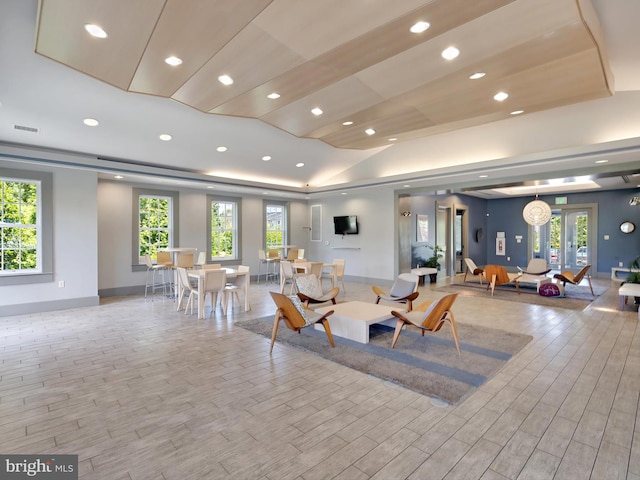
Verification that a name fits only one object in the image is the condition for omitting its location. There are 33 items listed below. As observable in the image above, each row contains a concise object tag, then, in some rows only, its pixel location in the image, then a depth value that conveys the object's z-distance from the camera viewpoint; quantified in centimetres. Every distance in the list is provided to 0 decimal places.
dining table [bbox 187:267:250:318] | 559
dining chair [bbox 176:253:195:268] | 714
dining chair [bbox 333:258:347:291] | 815
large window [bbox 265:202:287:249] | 1055
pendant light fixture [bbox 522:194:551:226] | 834
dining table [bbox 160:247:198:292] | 714
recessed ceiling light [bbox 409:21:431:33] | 276
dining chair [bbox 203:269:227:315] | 559
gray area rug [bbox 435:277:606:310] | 665
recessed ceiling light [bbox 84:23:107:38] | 279
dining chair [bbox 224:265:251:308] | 595
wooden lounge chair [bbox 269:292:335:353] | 385
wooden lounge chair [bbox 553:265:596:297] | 714
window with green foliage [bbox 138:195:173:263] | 807
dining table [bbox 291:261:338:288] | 759
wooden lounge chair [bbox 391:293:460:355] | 369
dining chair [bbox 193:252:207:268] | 763
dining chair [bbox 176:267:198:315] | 584
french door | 1082
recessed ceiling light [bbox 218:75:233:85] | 379
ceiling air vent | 502
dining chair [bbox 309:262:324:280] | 766
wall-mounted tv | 981
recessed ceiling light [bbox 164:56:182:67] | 332
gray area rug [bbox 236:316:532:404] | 312
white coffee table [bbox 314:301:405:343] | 419
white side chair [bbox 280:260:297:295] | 756
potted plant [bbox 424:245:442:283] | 989
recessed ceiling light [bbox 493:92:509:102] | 435
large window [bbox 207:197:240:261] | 933
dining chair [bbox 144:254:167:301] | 766
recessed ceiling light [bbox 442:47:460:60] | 327
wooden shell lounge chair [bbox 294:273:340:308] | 530
